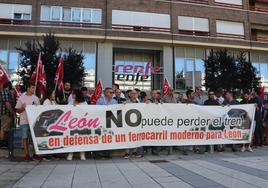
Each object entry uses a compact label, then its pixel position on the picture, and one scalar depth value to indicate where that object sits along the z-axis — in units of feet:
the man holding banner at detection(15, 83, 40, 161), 26.40
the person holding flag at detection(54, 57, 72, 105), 31.85
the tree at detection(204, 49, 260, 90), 82.79
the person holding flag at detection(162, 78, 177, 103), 33.76
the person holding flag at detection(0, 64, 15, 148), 29.89
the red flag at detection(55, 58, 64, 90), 37.41
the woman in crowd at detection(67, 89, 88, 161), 28.27
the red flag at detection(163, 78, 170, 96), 44.52
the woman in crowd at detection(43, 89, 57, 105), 28.21
